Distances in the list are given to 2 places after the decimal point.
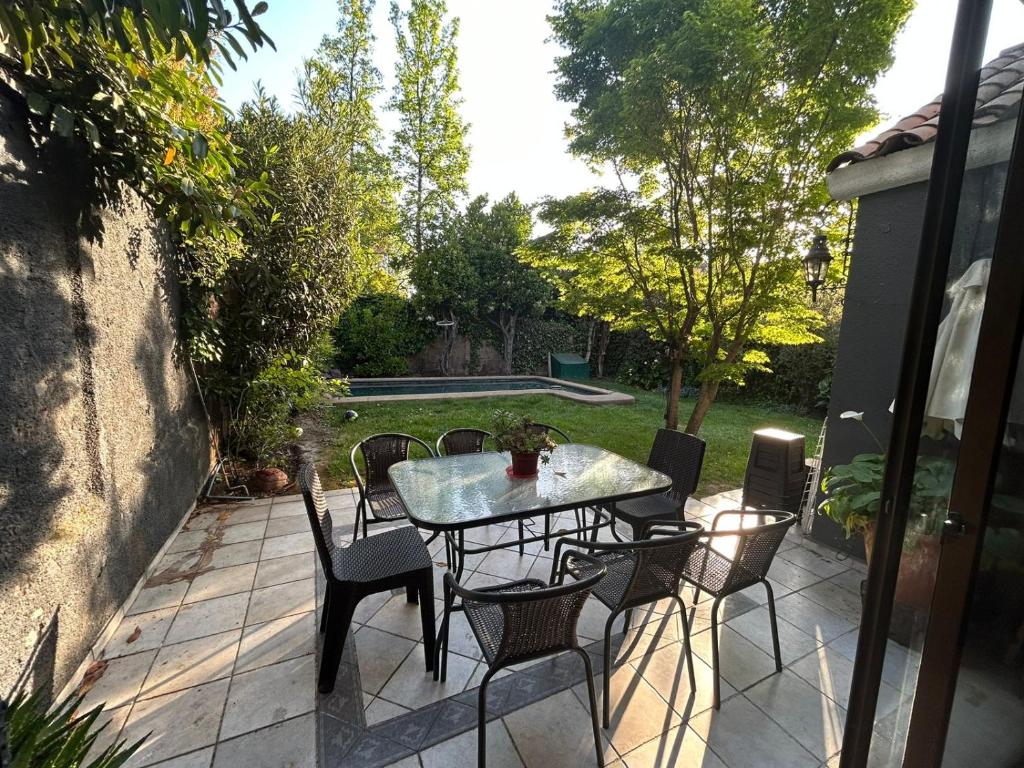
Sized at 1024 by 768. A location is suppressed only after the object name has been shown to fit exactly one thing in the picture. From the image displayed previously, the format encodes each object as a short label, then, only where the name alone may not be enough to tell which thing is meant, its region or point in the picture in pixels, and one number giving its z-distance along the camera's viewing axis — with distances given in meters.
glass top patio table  1.99
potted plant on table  2.44
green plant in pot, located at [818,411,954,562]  2.30
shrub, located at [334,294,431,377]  10.29
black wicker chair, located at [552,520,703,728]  1.65
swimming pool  8.35
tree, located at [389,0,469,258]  11.84
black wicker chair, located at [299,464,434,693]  1.81
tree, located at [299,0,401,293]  9.80
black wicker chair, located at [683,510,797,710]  1.79
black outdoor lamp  3.57
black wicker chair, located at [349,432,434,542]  2.77
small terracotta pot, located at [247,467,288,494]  3.91
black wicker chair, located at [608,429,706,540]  2.67
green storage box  12.55
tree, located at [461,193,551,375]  11.78
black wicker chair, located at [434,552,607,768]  1.33
